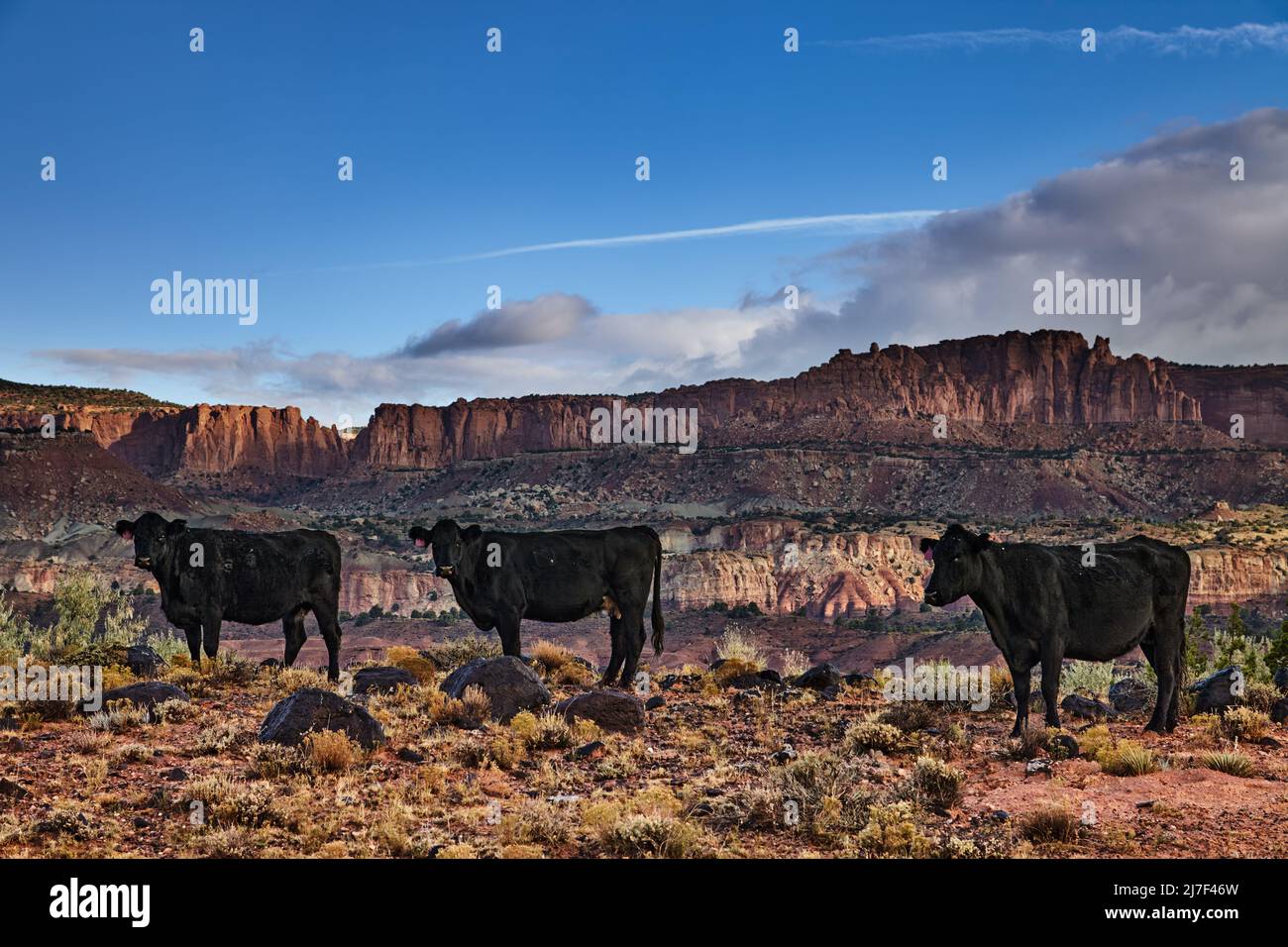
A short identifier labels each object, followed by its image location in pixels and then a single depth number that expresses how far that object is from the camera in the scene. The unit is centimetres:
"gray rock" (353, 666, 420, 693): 1576
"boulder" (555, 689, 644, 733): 1327
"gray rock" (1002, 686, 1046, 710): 1486
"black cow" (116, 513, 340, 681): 1599
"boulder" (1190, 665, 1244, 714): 1409
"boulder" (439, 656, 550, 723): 1366
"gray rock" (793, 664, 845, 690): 1698
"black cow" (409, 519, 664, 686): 1614
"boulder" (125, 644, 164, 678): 1636
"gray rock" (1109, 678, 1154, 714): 1493
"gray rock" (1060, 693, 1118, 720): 1412
